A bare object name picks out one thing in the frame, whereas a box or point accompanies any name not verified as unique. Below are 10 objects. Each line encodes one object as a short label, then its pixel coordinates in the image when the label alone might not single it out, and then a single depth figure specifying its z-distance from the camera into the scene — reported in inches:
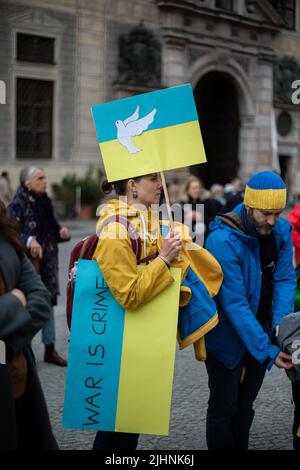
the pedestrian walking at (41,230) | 227.0
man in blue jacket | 128.2
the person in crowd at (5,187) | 606.5
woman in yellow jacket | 113.4
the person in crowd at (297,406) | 144.0
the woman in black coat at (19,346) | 93.2
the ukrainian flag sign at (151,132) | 120.0
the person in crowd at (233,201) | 301.0
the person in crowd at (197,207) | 318.8
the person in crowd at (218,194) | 374.6
